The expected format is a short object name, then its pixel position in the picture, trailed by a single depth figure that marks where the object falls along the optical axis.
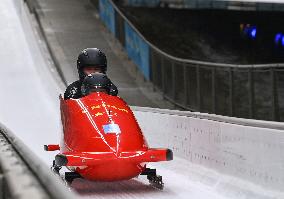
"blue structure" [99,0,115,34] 37.34
